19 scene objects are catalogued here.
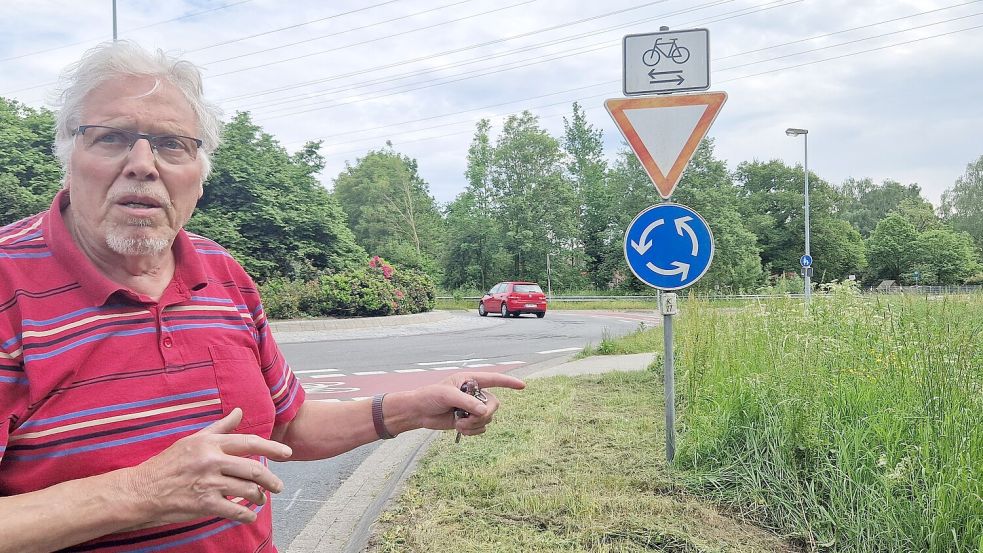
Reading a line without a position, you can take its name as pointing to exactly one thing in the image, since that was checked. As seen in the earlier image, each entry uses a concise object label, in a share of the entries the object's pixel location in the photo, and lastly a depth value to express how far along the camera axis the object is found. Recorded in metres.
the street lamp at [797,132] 31.27
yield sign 4.76
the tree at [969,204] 68.56
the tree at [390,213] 52.53
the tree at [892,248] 68.88
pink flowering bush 19.81
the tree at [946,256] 61.75
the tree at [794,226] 67.44
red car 27.31
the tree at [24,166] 17.81
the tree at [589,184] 53.25
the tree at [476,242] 50.78
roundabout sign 4.79
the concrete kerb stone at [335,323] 18.06
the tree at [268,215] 21.56
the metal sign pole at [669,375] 4.37
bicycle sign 4.84
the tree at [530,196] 50.09
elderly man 1.26
